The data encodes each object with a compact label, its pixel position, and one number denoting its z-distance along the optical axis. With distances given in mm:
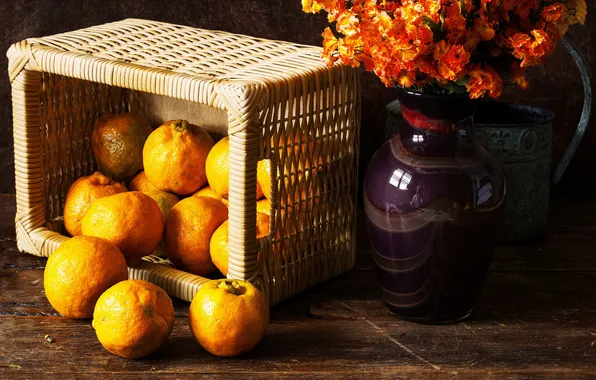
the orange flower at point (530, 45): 1347
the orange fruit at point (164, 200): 1604
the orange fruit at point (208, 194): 1585
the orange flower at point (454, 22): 1337
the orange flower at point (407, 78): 1370
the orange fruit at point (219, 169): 1551
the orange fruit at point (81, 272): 1451
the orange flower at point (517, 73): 1388
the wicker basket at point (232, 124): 1450
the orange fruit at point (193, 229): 1529
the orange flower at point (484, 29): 1346
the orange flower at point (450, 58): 1342
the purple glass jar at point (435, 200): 1418
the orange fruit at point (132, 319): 1391
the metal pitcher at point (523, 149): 1625
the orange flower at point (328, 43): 1410
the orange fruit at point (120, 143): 1665
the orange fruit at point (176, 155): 1592
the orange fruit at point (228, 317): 1395
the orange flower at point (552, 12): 1361
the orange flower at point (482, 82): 1358
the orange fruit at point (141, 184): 1654
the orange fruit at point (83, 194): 1600
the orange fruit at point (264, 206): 1538
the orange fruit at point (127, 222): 1504
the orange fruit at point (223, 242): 1496
